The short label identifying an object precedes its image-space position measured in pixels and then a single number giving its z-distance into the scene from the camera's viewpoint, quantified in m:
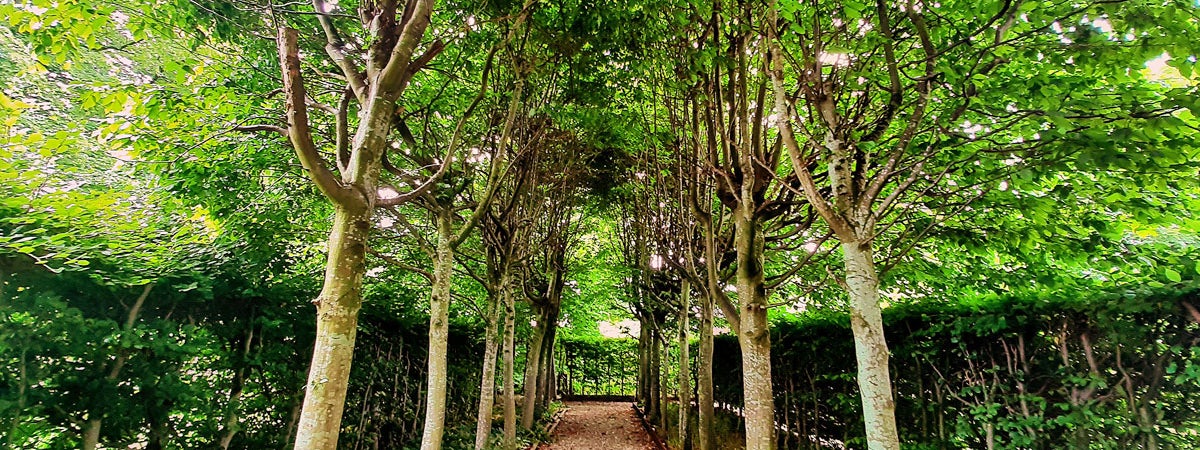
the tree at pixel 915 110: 2.91
